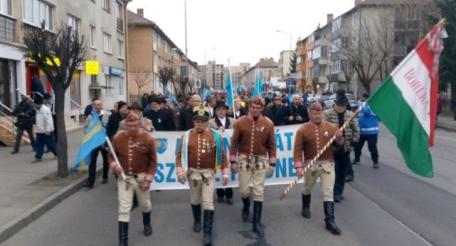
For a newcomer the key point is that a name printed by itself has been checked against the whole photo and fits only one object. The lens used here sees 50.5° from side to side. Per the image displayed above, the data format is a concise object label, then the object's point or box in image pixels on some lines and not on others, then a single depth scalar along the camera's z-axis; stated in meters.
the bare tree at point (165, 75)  38.22
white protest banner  8.41
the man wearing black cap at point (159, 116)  9.66
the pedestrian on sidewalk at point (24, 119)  13.93
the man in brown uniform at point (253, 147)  6.74
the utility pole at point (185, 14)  44.66
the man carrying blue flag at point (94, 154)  9.69
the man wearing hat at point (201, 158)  6.30
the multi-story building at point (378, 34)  40.91
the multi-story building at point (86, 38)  19.28
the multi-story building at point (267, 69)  162.07
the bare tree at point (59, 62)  10.23
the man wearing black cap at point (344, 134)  8.15
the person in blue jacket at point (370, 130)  11.69
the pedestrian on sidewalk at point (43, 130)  12.37
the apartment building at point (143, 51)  51.27
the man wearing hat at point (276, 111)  12.35
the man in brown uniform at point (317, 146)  6.77
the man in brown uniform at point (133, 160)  6.06
